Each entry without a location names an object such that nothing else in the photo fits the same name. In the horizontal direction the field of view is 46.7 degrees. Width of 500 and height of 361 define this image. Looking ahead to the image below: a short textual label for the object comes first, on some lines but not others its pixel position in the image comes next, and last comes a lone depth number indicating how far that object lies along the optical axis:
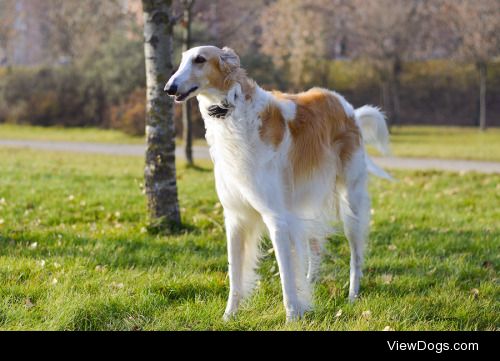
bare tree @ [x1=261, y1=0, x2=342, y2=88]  26.59
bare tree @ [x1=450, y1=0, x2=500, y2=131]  26.34
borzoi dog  3.77
